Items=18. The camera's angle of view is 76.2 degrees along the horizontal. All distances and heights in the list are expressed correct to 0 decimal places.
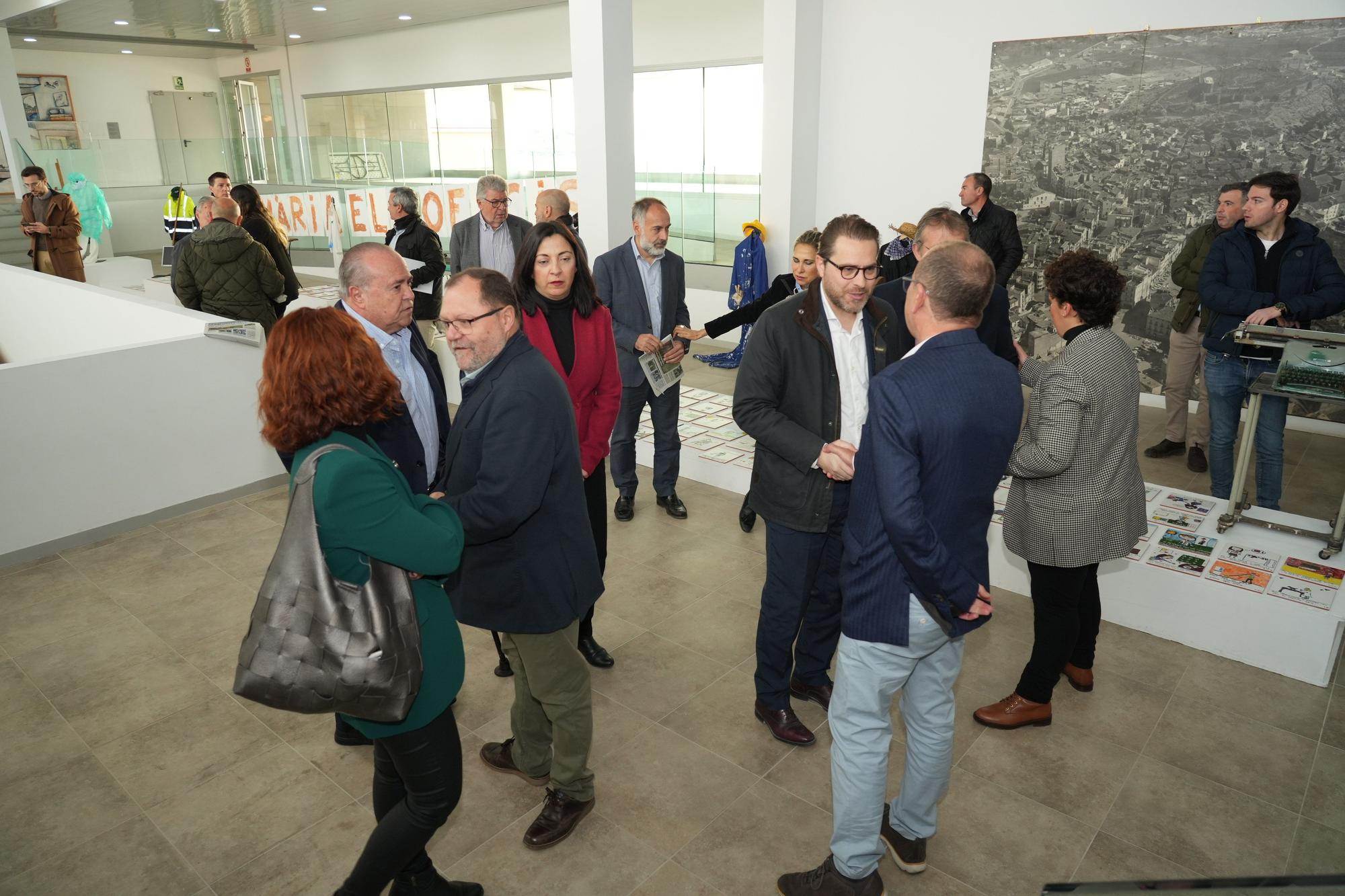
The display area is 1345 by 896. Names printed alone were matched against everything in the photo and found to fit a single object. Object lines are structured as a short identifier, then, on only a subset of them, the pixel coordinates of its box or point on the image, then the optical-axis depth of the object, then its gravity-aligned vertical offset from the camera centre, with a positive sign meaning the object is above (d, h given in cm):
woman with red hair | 170 -66
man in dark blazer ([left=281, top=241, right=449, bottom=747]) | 252 -57
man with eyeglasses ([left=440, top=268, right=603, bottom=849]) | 213 -80
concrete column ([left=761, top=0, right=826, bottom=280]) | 747 +55
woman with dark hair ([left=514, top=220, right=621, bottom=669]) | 316 -54
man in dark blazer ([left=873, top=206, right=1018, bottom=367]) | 327 -43
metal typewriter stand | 381 -115
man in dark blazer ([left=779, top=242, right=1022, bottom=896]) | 196 -81
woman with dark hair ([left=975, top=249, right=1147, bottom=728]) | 266 -88
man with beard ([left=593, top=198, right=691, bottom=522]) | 446 -66
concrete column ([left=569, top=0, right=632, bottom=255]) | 596 +45
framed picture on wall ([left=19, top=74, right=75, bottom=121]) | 1795 +184
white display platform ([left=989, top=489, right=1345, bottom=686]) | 339 -175
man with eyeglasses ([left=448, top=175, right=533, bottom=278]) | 561 -33
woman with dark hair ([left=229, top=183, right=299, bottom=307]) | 662 -31
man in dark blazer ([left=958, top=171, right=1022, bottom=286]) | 629 -32
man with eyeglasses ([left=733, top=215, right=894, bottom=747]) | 260 -68
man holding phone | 948 -41
